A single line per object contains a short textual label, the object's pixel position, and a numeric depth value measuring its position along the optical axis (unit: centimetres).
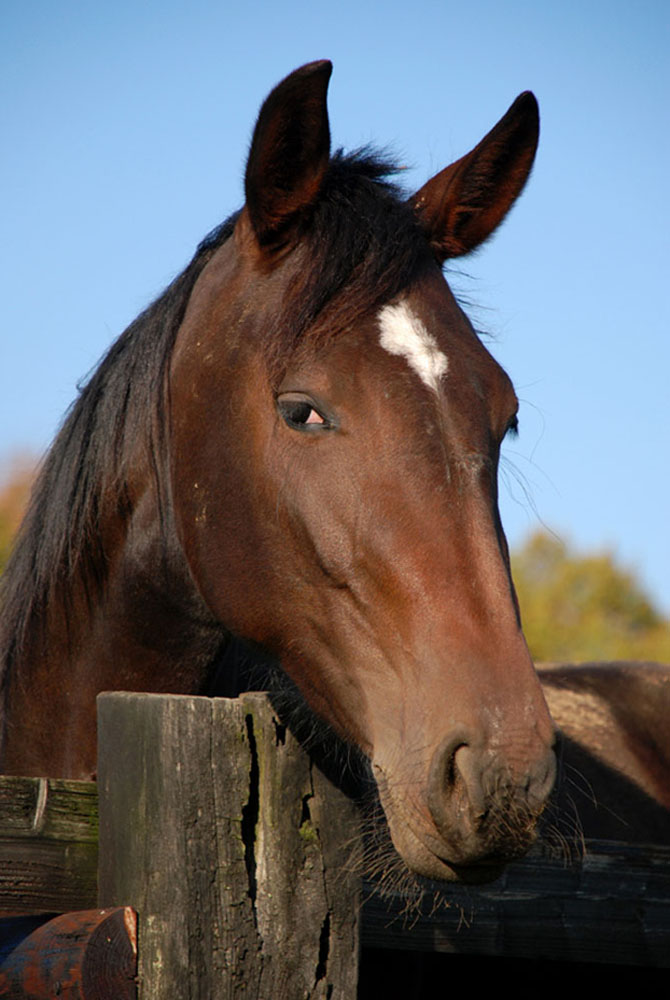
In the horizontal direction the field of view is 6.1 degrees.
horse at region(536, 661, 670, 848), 602
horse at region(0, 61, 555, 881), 508
